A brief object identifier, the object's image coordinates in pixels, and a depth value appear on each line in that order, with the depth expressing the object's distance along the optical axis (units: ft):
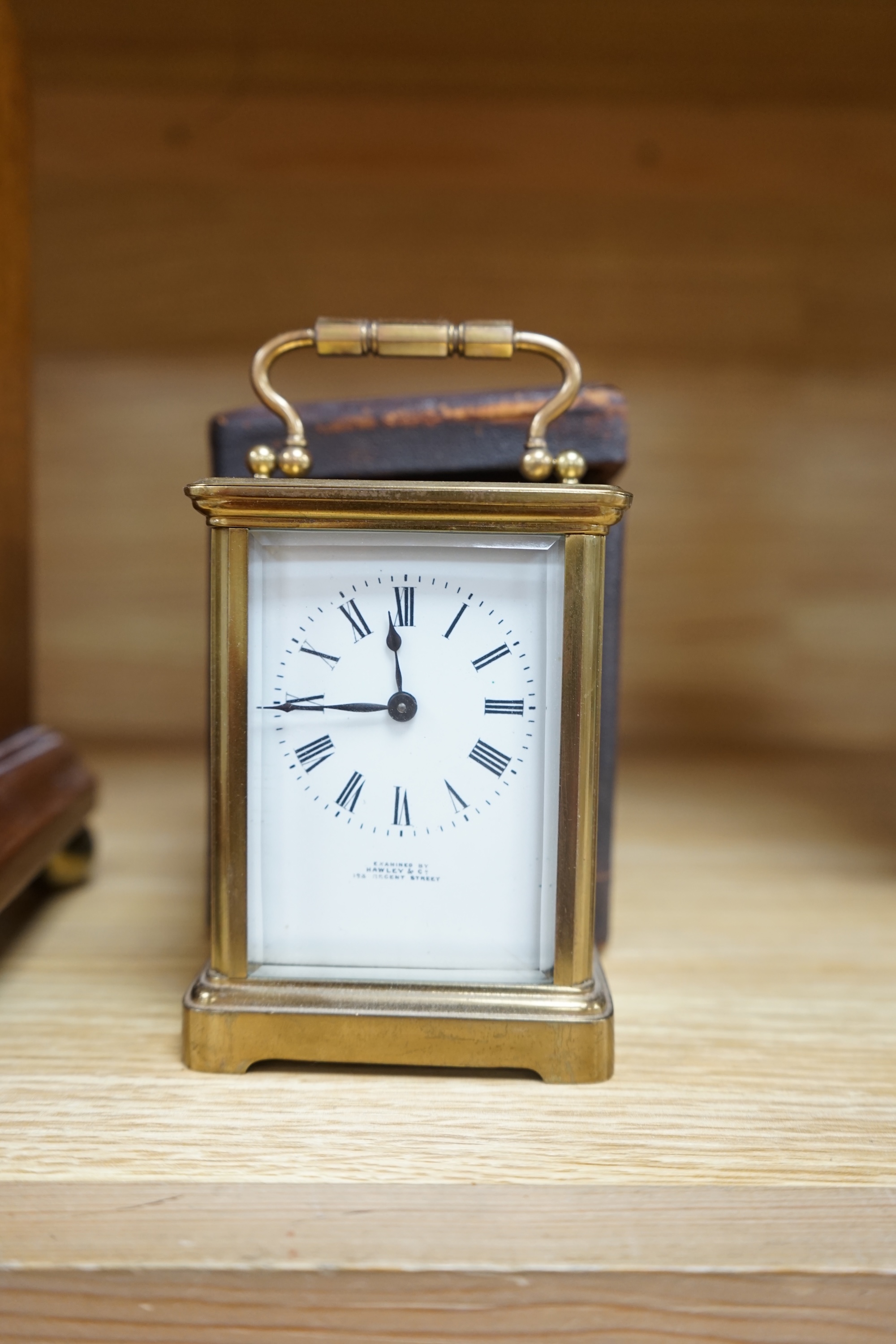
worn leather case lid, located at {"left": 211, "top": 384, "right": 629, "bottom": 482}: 2.12
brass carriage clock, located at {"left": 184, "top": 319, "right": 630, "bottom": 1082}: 1.73
